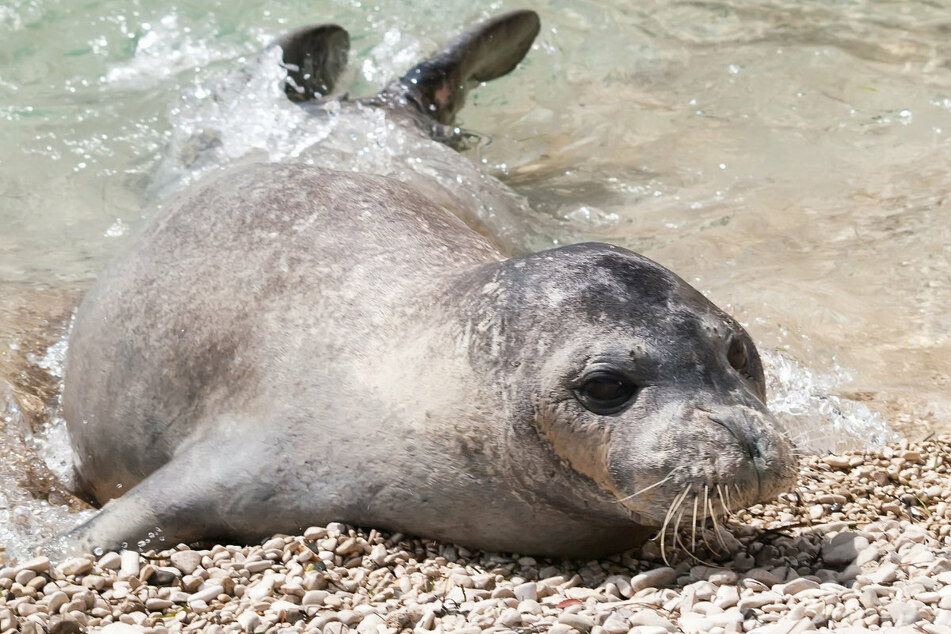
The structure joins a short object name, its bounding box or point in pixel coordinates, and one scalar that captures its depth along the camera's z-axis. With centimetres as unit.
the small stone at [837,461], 770
